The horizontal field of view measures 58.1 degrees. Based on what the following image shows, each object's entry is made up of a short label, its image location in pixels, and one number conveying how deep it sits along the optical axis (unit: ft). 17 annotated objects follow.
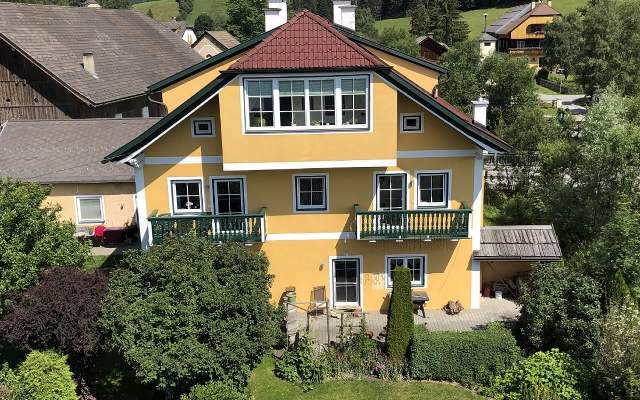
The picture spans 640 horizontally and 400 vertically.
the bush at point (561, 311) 55.01
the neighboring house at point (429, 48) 282.77
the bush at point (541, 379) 51.95
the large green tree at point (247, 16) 261.65
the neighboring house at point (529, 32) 316.19
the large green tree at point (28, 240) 55.93
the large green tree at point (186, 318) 51.26
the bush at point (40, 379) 52.95
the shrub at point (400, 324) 60.18
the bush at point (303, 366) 59.57
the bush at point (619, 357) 47.96
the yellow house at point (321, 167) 63.67
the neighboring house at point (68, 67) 120.98
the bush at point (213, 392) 51.34
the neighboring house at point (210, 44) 235.61
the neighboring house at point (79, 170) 91.45
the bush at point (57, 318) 53.11
